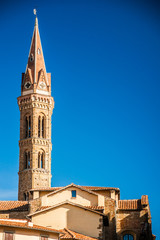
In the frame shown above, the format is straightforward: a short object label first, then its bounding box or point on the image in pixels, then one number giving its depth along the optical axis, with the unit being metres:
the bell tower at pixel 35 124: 66.80
